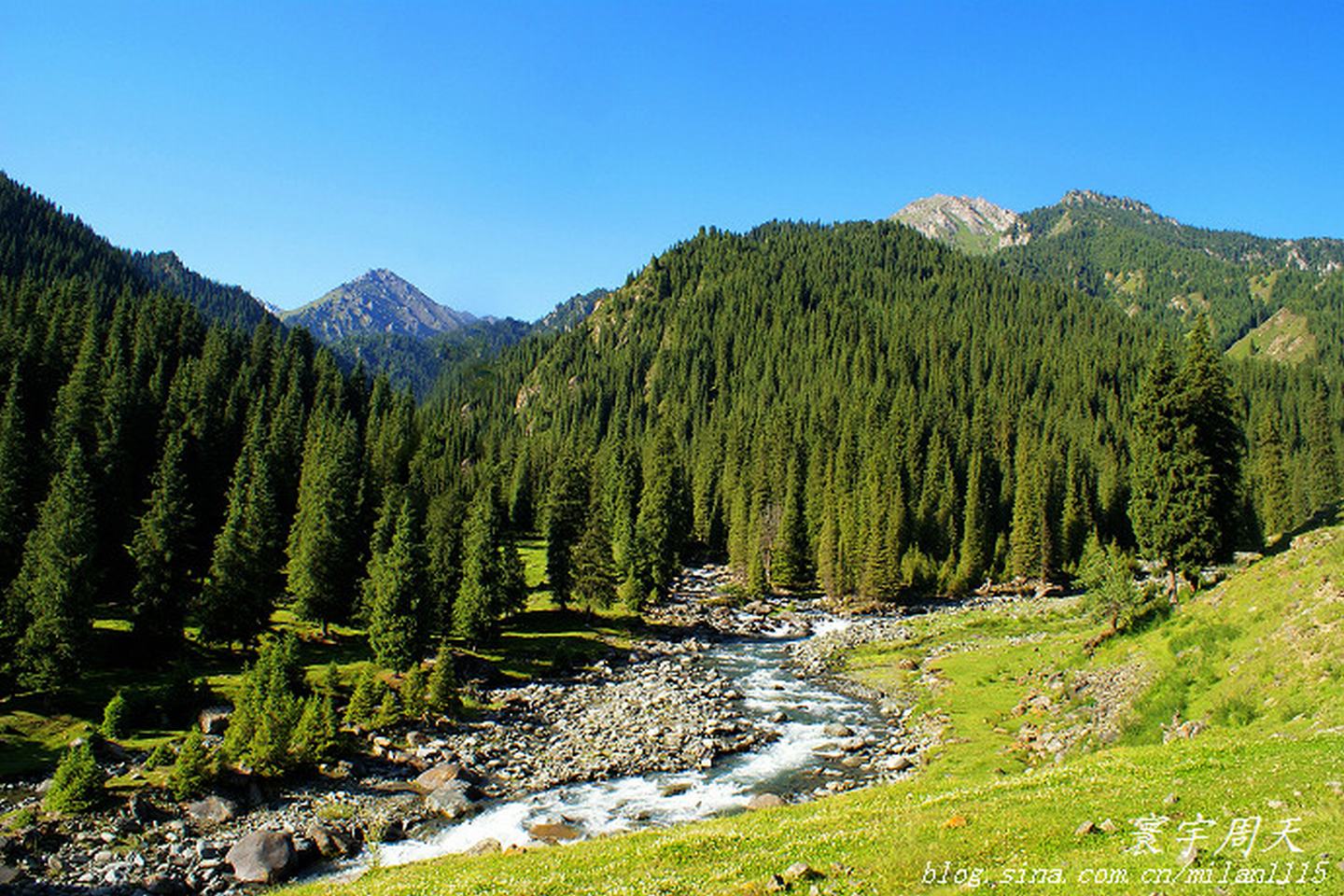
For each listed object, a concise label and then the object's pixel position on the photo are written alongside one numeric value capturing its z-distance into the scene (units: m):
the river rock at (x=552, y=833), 32.69
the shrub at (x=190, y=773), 35.12
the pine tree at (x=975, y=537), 106.88
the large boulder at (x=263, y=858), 29.27
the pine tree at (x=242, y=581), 57.84
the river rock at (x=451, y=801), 35.97
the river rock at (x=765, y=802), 35.16
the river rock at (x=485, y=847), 29.64
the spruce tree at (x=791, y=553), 108.19
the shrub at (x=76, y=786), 32.41
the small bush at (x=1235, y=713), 27.51
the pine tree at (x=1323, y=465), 143.12
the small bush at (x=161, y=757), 37.72
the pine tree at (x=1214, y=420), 51.88
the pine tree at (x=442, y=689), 50.72
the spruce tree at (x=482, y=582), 64.62
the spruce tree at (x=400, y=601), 56.88
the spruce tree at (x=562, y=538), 80.81
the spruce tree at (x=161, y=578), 54.75
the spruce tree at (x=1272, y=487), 114.31
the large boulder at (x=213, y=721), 43.51
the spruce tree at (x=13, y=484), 57.44
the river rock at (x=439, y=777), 39.16
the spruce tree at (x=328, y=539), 66.25
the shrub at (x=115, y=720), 40.62
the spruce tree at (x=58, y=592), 43.12
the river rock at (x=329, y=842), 31.55
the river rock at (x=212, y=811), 33.81
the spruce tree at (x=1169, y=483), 51.25
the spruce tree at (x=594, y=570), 79.25
